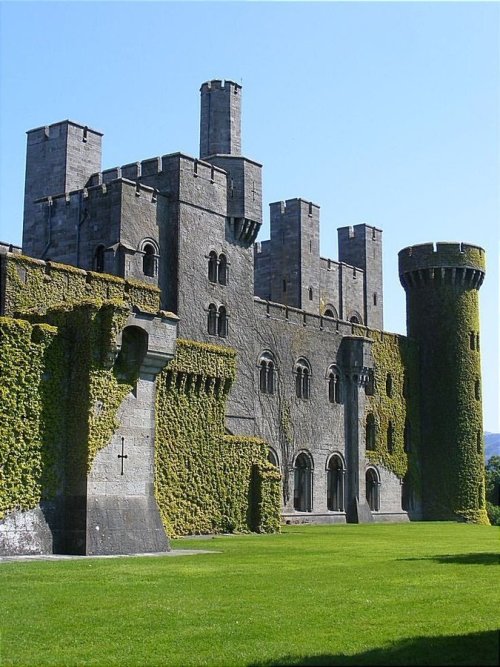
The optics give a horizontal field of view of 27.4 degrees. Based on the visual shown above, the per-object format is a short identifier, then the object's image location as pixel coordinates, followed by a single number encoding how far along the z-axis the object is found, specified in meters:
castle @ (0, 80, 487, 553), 26.22
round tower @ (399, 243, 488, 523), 55.94
